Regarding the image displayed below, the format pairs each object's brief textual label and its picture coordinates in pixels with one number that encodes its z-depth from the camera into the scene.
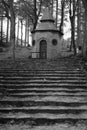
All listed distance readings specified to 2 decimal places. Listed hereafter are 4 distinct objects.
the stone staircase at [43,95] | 5.08
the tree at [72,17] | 19.42
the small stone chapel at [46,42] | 22.08
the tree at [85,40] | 12.95
